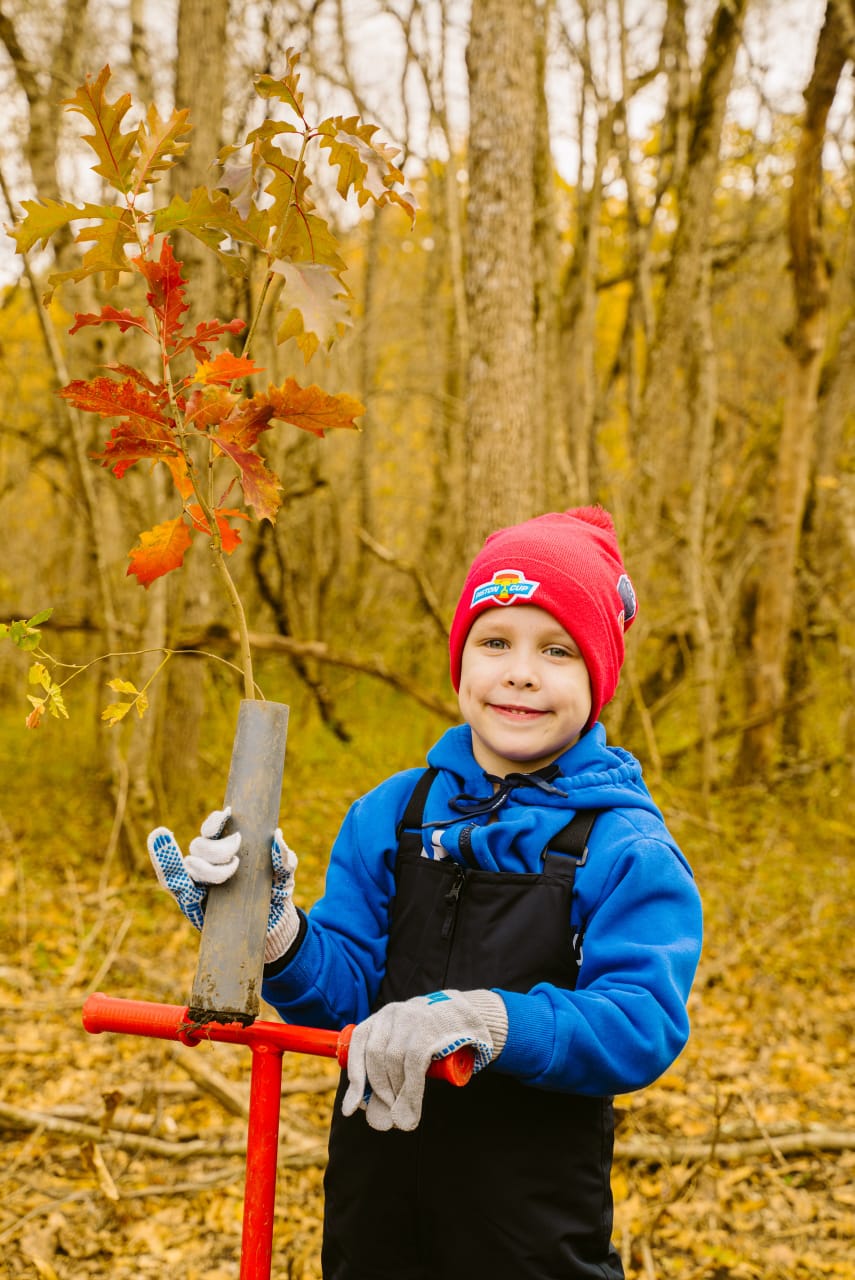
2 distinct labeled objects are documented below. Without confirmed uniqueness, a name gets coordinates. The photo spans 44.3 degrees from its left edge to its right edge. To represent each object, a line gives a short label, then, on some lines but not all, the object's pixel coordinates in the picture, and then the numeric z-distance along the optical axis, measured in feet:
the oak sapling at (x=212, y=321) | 5.34
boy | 5.57
